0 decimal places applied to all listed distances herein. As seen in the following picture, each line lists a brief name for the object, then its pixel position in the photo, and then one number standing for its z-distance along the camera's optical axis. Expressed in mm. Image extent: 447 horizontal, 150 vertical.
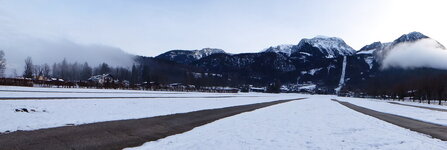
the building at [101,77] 173125
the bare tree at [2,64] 101425
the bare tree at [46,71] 157525
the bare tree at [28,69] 126400
